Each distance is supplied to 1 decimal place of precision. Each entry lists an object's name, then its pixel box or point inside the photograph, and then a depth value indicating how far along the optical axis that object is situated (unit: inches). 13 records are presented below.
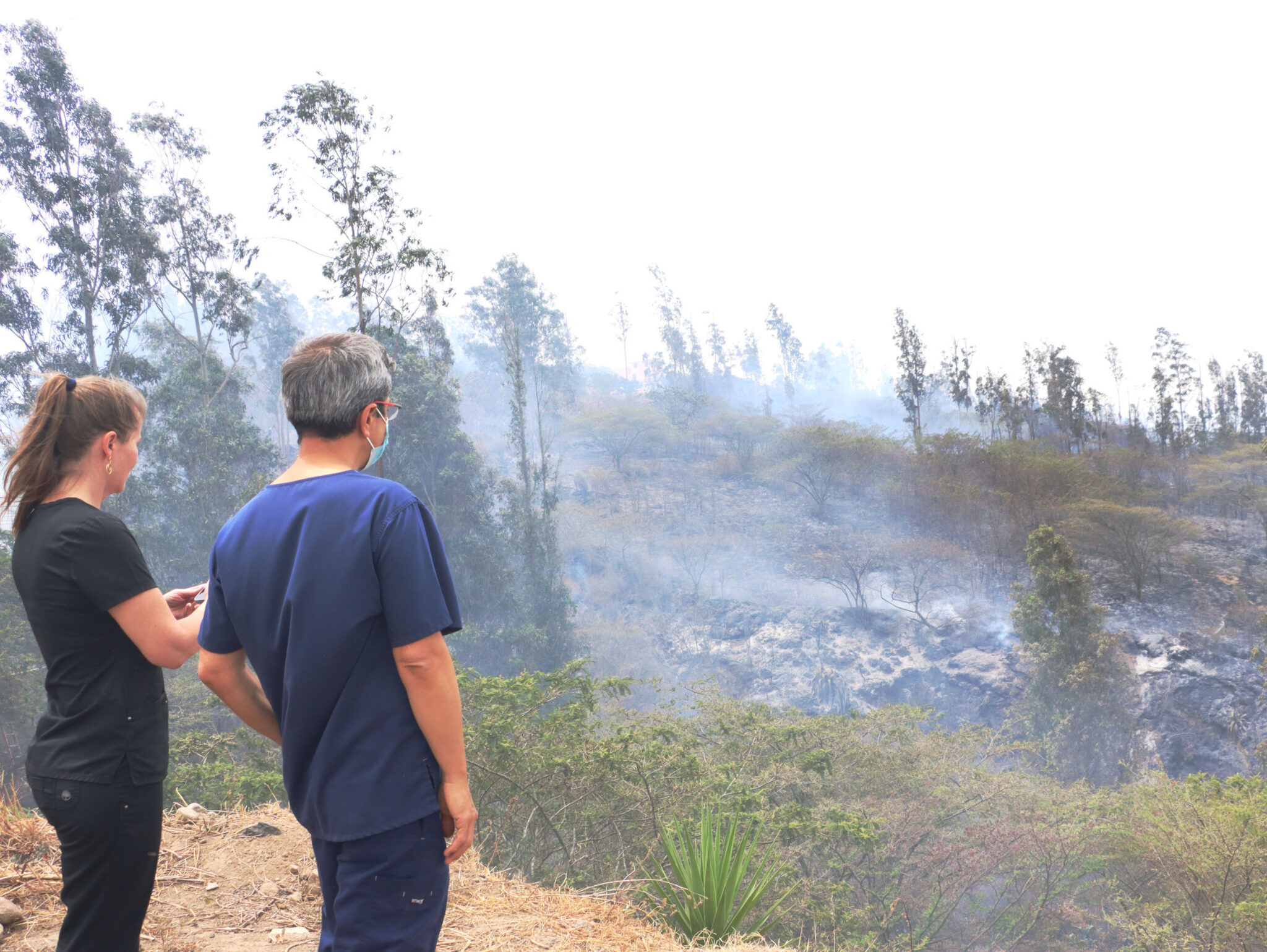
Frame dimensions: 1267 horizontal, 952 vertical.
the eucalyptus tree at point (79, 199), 463.2
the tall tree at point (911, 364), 852.0
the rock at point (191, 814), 98.0
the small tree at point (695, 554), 800.3
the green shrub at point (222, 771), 214.4
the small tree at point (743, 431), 978.7
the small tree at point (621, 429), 1030.4
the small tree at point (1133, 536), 576.1
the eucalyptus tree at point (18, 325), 460.1
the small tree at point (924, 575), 668.7
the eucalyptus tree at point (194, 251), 535.5
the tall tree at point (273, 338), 983.6
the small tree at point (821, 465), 836.0
